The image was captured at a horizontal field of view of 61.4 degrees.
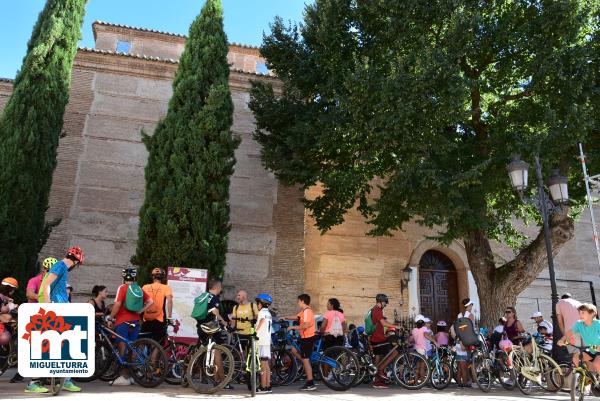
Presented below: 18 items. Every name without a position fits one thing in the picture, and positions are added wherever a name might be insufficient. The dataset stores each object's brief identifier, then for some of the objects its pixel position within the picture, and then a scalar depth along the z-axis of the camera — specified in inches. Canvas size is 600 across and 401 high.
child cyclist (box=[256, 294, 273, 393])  283.0
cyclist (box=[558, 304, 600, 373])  259.9
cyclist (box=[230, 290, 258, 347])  295.1
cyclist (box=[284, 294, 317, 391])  309.1
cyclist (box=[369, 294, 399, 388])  347.6
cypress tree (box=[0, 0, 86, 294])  414.6
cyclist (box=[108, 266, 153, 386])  281.1
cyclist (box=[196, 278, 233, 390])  262.5
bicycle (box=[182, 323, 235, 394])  259.1
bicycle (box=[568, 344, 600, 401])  262.2
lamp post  355.6
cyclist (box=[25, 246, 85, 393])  230.9
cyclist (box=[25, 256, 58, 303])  278.2
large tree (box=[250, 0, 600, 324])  404.2
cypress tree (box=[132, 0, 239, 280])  408.8
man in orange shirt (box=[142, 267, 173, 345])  290.5
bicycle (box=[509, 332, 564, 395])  335.3
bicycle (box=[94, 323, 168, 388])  268.3
